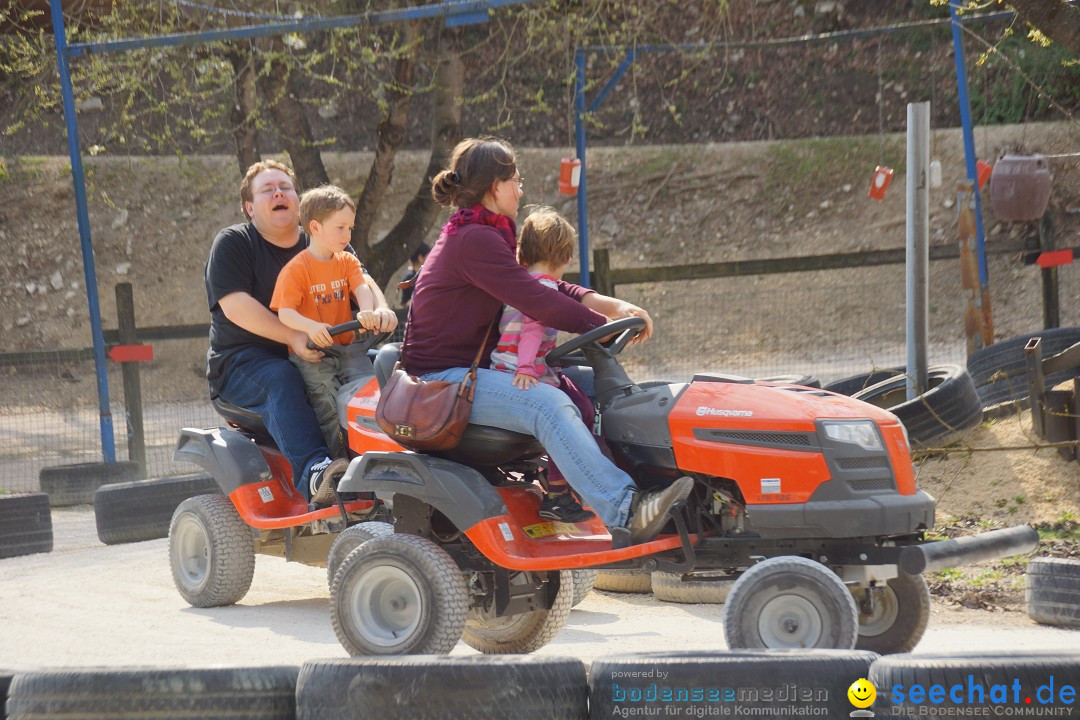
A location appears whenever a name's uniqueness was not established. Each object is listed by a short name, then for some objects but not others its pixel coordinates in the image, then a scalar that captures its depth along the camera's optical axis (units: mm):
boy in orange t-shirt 12125
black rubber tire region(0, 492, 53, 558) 17078
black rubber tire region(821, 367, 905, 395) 19359
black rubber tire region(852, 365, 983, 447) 16156
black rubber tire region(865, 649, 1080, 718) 6797
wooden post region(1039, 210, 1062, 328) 26281
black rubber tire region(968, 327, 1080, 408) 19219
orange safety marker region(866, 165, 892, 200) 25219
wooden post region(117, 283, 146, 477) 23531
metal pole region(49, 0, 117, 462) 22172
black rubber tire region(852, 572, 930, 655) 9102
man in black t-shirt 12227
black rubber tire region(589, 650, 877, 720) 7117
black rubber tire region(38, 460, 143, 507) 22219
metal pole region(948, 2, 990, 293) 26437
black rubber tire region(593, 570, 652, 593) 13352
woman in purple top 8797
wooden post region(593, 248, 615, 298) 25453
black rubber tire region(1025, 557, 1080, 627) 11070
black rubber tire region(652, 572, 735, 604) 12453
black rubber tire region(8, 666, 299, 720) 7621
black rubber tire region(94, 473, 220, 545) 17109
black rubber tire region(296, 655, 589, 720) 7422
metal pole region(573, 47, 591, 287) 25609
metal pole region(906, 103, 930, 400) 16641
